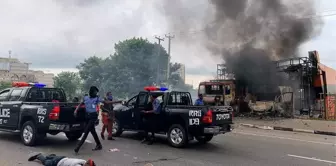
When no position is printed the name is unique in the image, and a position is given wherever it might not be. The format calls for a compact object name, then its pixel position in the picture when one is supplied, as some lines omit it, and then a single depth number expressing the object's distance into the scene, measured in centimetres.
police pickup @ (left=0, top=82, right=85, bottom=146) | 739
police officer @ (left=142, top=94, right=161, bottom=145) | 836
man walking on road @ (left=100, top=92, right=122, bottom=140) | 909
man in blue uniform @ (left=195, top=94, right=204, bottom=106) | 1014
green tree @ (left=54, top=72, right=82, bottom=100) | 4634
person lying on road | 489
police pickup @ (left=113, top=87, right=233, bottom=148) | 769
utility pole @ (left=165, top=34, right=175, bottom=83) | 3542
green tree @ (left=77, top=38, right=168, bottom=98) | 3891
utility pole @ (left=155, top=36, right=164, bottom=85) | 3769
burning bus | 1658
